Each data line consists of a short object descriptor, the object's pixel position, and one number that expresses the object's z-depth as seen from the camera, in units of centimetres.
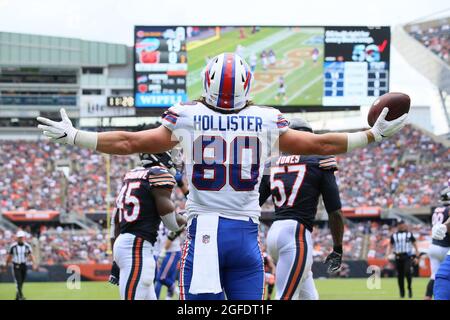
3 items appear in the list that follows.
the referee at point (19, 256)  1720
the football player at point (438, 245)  1105
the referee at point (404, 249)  1688
